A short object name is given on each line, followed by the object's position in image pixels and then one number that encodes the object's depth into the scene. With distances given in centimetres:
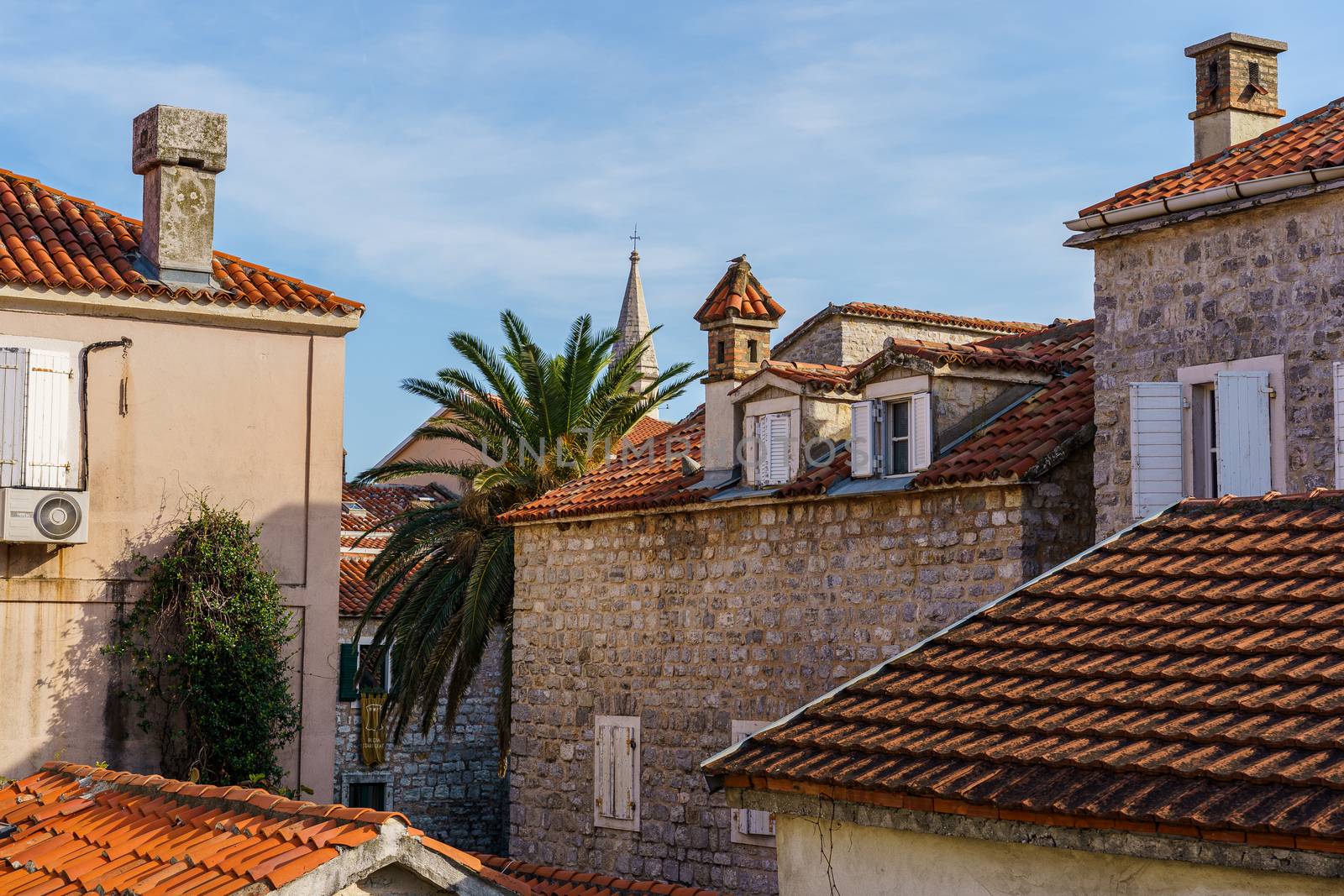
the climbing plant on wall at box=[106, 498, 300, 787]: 1485
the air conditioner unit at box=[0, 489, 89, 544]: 1438
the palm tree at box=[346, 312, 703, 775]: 2144
